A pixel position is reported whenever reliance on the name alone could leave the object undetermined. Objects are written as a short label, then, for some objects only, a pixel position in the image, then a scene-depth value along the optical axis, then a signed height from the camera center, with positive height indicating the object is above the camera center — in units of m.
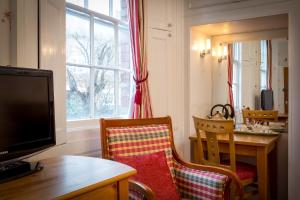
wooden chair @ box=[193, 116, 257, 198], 2.31 -0.45
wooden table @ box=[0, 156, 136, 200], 0.99 -0.33
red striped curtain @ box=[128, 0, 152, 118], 2.36 +0.33
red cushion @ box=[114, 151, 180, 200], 1.74 -0.49
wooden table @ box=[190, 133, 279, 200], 2.38 -0.48
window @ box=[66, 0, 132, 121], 2.06 +0.30
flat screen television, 1.17 -0.06
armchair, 1.78 -0.37
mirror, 2.86 +0.41
